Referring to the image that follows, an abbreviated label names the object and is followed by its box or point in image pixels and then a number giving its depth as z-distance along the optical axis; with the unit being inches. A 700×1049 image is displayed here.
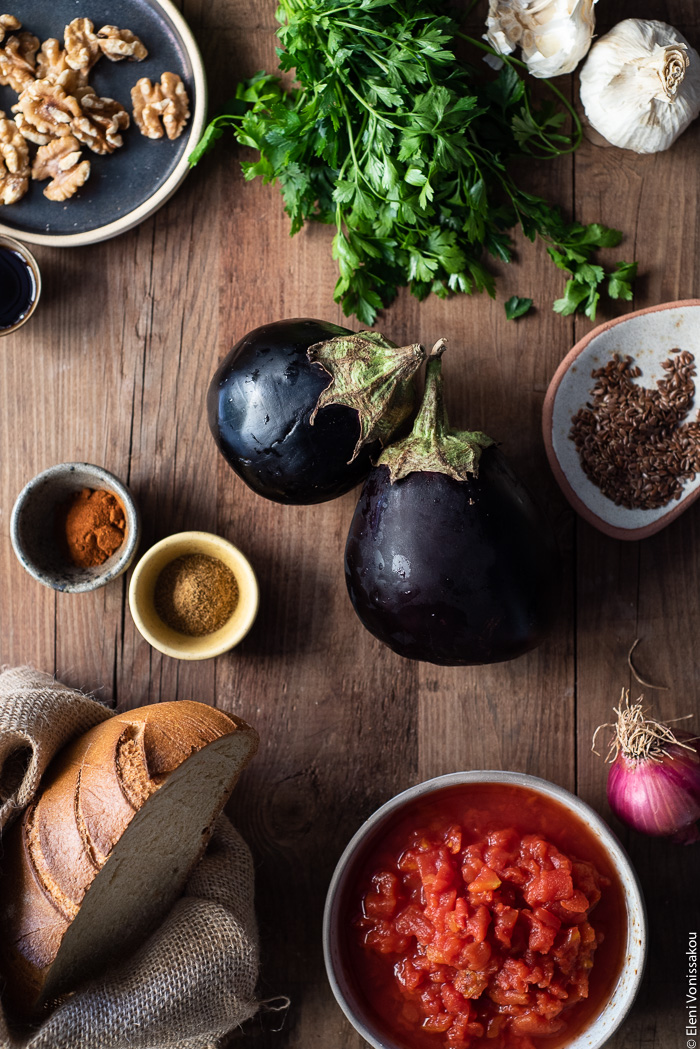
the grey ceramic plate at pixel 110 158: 30.4
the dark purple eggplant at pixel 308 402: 27.9
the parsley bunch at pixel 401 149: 28.1
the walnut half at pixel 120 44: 30.1
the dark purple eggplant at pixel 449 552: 27.5
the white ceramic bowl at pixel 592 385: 29.7
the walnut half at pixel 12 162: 30.1
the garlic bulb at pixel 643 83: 28.9
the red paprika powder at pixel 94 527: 29.7
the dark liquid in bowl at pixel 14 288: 30.4
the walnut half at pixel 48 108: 30.0
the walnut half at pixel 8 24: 30.1
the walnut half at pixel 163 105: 30.0
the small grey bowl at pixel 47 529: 29.4
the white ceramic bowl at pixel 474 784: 27.8
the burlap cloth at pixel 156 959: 26.9
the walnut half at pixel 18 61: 30.2
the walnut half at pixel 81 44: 30.1
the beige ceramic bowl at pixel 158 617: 29.4
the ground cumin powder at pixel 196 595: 29.7
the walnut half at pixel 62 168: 30.2
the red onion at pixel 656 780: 28.5
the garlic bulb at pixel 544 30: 28.9
